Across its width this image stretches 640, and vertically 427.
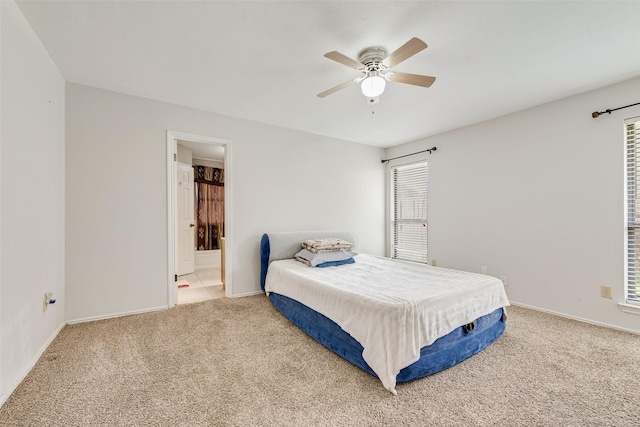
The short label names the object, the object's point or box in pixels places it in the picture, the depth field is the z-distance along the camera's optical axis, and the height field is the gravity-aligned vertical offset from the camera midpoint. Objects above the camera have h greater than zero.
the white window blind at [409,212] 4.45 +0.00
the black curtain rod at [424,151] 4.16 +1.00
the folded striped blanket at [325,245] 3.30 -0.43
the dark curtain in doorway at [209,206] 5.72 +0.14
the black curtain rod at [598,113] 2.55 +0.99
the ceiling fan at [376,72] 1.87 +1.07
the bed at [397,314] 1.64 -0.75
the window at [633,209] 2.47 +0.03
